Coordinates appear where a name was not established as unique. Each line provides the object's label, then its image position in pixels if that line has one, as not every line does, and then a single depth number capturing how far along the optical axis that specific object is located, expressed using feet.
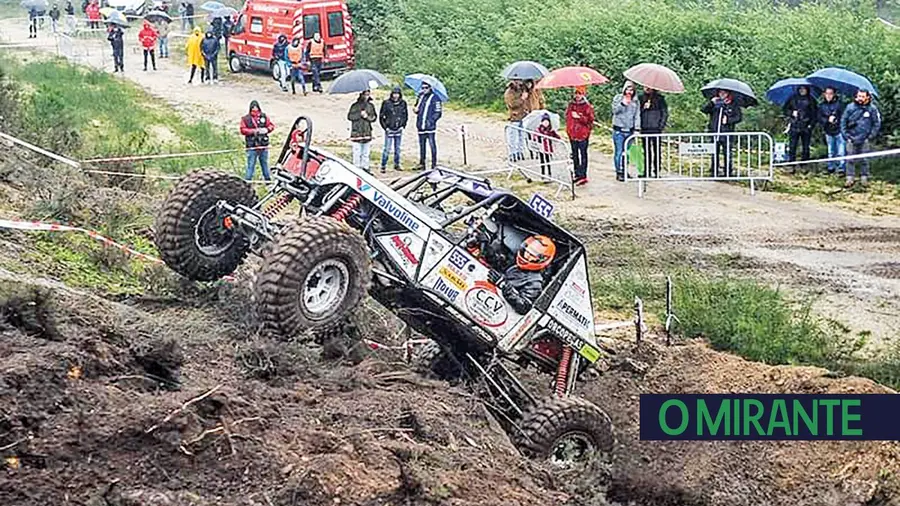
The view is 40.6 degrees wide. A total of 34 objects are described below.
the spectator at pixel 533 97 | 74.66
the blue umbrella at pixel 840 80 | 65.21
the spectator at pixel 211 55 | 108.78
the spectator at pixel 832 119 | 67.56
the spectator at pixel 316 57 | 106.01
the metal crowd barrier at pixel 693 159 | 65.87
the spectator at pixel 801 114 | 68.95
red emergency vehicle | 109.29
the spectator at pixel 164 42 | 130.64
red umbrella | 66.69
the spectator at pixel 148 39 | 120.16
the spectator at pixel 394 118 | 71.05
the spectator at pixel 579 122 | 66.03
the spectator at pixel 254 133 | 62.90
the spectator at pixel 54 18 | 153.07
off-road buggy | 30.89
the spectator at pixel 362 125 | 68.03
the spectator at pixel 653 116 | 67.15
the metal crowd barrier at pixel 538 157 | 67.82
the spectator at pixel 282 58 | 106.63
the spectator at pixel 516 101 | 74.02
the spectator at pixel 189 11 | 156.25
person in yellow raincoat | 109.19
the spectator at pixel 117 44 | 116.26
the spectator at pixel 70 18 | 151.43
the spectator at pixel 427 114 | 71.00
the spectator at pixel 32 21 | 151.84
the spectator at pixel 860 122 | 65.31
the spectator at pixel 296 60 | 104.88
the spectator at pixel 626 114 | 67.10
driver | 33.17
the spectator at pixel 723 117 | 67.26
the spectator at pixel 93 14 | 149.18
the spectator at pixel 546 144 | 68.28
